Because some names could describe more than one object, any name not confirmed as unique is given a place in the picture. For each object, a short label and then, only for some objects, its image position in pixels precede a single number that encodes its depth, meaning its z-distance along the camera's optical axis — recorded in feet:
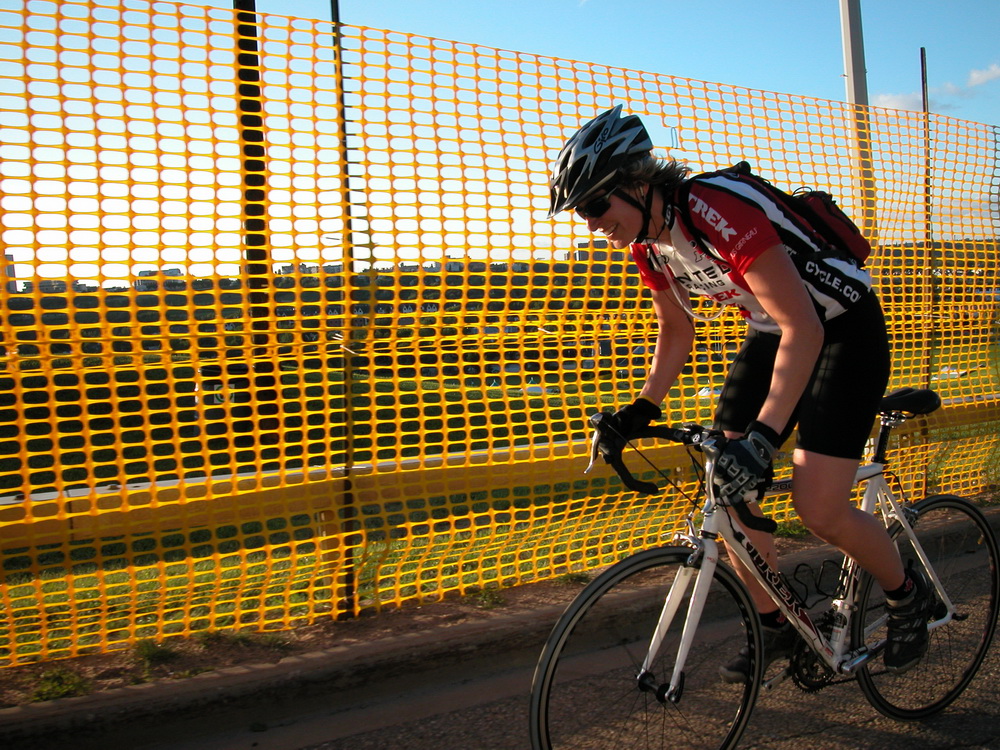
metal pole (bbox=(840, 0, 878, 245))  20.70
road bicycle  7.68
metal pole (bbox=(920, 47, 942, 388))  18.86
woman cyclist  7.64
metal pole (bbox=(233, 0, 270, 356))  11.09
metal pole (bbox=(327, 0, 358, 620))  11.64
